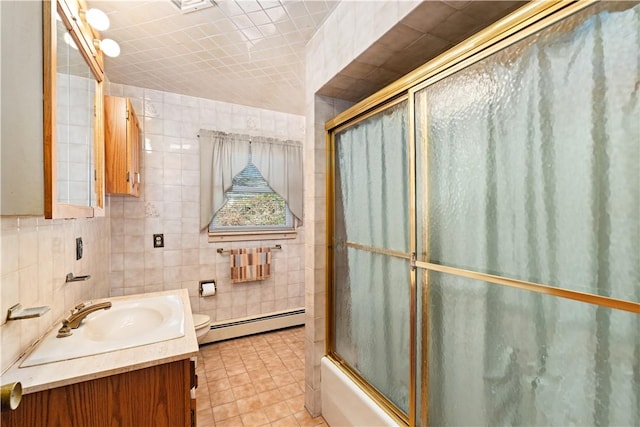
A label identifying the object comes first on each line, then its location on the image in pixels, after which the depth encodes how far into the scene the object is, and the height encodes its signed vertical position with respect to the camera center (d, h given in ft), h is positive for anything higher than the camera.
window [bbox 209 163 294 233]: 9.68 +0.24
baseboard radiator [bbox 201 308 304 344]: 9.37 -3.95
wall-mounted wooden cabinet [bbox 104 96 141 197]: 6.07 +1.62
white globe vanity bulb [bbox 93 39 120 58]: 4.63 +2.88
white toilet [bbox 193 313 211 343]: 8.00 -3.20
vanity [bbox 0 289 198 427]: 2.95 -1.96
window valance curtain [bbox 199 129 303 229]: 9.12 +1.77
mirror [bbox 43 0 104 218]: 2.86 +1.35
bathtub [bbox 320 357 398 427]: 4.50 -3.41
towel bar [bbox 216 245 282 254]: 9.42 -1.22
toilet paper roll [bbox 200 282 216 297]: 9.04 -2.42
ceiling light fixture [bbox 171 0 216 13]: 4.82 +3.71
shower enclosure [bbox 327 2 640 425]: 2.22 -0.17
